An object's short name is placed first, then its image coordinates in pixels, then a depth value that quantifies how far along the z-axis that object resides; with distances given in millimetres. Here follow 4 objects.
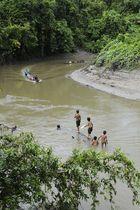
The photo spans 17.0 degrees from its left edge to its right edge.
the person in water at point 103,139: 20853
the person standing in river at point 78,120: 23538
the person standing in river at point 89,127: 22402
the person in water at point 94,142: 21512
